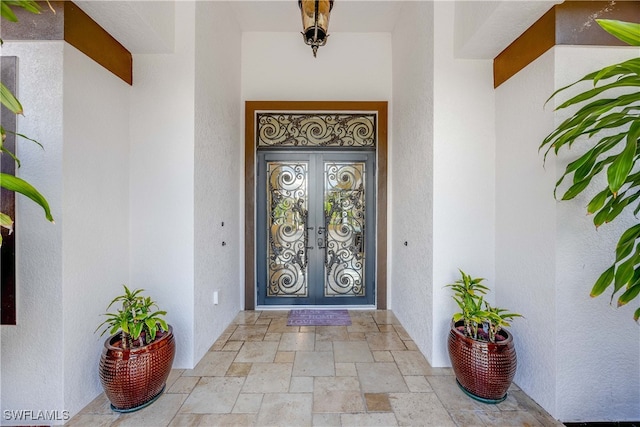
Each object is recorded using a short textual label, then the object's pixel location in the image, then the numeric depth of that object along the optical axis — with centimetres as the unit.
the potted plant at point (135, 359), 190
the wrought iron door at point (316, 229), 397
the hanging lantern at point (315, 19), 200
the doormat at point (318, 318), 347
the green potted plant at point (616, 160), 119
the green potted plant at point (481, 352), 199
